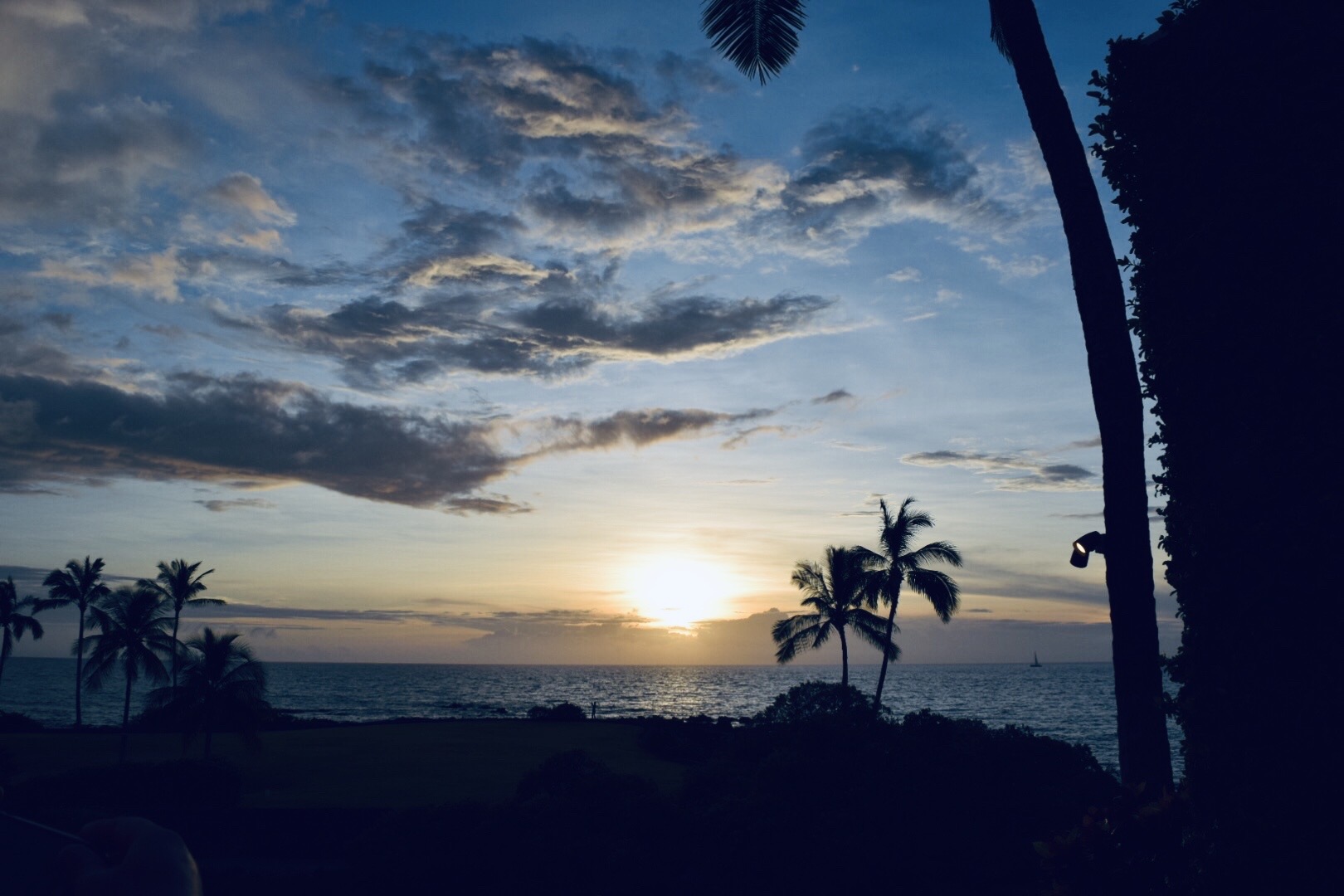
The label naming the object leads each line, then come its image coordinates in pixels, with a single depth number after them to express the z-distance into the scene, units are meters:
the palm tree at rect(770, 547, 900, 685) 43.91
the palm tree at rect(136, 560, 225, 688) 51.12
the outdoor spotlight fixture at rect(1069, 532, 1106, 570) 8.53
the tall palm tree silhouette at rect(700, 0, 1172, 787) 7.97
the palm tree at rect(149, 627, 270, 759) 35.88
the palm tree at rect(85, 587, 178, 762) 43.16
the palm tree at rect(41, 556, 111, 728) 56.09
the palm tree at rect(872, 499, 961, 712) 42.97
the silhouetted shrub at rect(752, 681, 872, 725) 29.23
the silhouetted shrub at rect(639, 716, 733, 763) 35.50
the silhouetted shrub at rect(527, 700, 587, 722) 56.84
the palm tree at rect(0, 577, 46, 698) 59.56
